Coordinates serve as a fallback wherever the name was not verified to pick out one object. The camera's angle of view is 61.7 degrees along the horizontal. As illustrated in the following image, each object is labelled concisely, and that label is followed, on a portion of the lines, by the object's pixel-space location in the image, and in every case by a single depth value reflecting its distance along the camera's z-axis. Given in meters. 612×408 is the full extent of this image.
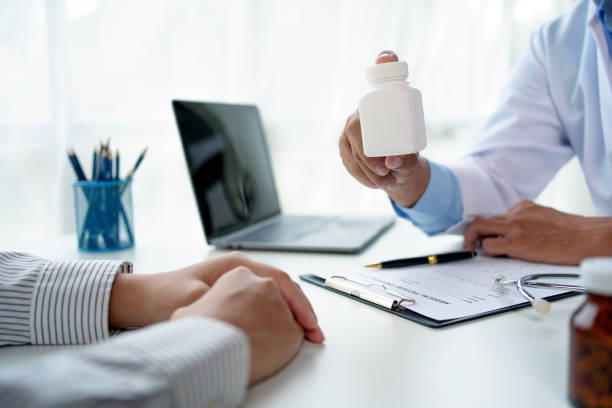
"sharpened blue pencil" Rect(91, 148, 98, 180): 0.96
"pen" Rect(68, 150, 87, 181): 0.95
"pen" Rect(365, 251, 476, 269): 0.76
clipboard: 0.54
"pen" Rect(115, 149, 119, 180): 0.97
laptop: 0.99
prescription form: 0.58
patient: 0.29
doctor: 0.80
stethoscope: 0.59
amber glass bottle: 0.31
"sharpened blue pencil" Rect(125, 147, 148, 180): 0.98
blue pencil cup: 0.94
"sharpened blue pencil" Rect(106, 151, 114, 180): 0.97
